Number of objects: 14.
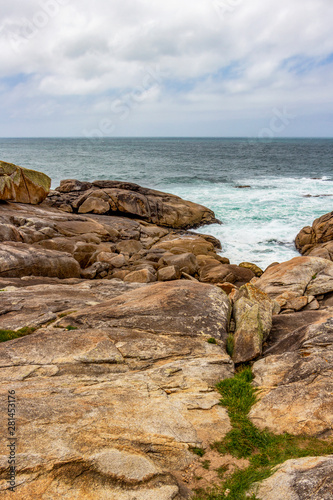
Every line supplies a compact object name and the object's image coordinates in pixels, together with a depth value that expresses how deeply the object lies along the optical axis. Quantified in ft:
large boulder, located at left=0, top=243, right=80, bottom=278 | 51.01
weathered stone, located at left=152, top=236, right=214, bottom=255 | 88.02
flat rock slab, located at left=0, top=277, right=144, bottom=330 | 34.40
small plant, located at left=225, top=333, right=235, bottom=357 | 32.01
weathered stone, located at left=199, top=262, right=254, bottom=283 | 69.46
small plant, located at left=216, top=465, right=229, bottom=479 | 18.96
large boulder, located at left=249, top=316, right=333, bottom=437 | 21.68
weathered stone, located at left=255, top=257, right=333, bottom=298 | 48.03
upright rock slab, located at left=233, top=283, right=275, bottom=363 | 31.63
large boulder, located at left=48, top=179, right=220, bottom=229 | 106.32
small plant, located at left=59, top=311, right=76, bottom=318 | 35.33
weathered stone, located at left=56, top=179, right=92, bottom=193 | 116.78
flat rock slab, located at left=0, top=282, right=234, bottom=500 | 16.20
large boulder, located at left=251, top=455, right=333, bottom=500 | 14.88
